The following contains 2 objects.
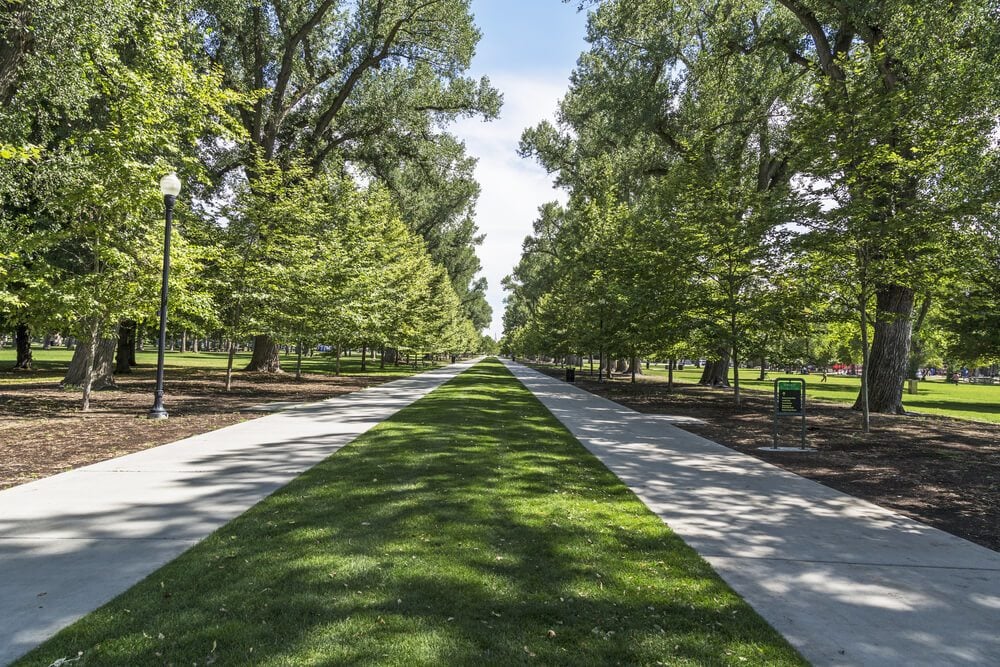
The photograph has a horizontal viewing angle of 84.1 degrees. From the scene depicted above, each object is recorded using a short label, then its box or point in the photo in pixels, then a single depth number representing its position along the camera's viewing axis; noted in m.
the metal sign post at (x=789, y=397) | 10.27
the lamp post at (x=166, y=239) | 11.05
